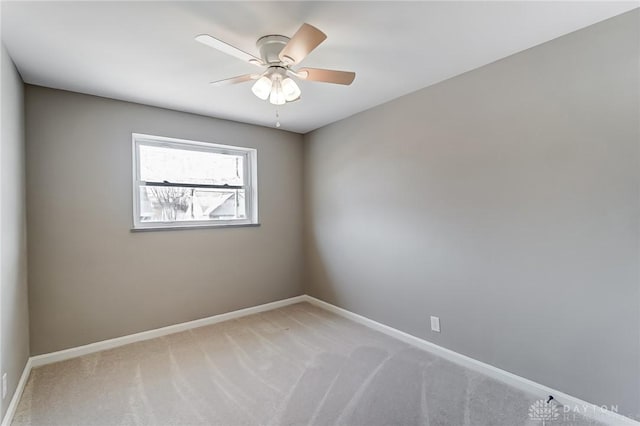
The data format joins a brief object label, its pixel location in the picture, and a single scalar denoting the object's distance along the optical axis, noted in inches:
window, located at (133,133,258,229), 123.3
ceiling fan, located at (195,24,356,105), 69.6
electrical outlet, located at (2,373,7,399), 69.0
